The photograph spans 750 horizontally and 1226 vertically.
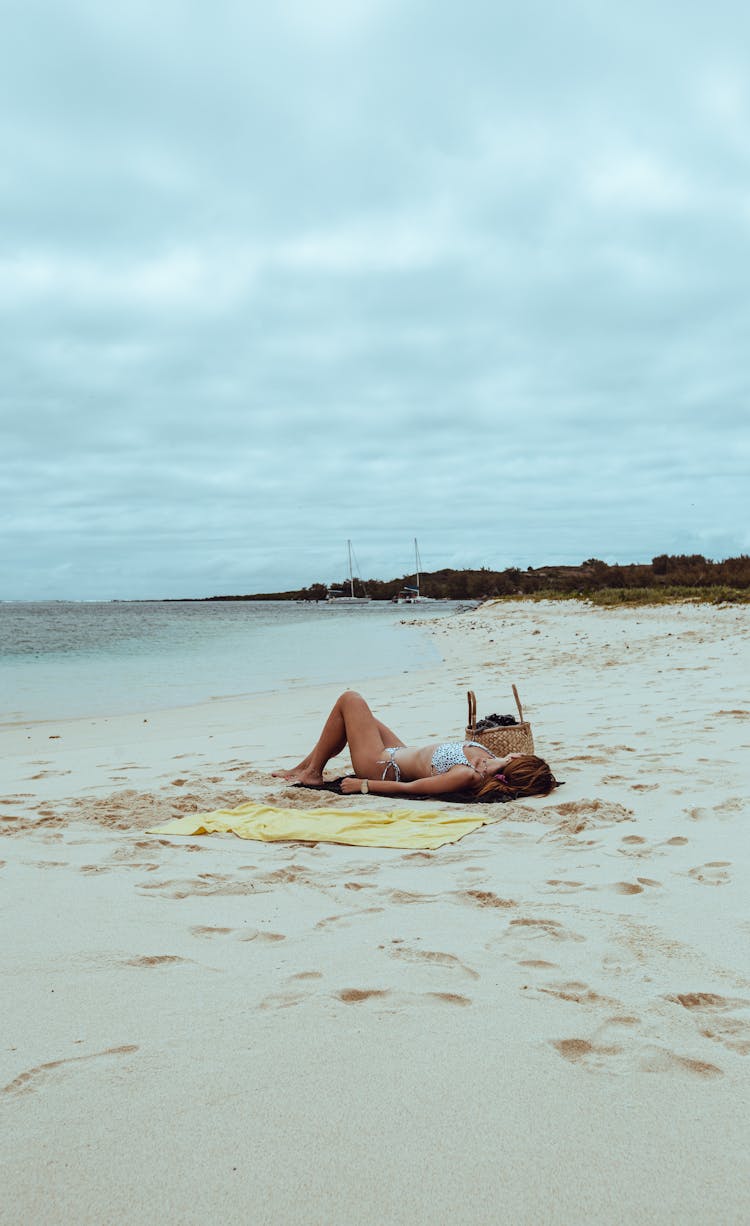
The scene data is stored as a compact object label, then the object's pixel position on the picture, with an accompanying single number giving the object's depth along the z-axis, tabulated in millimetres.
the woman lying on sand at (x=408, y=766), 5359
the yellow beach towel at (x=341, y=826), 4465
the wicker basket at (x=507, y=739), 5961
